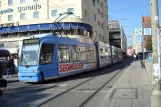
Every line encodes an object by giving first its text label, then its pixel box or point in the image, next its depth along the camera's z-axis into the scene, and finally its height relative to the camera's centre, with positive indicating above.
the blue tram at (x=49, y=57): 17.86 -0.06
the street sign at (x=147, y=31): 19.27 +1.59
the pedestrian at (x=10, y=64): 23.99 -0.57
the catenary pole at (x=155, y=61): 7.69 -0.17
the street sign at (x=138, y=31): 24.41 +2.06
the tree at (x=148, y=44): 74.79 +2.90
